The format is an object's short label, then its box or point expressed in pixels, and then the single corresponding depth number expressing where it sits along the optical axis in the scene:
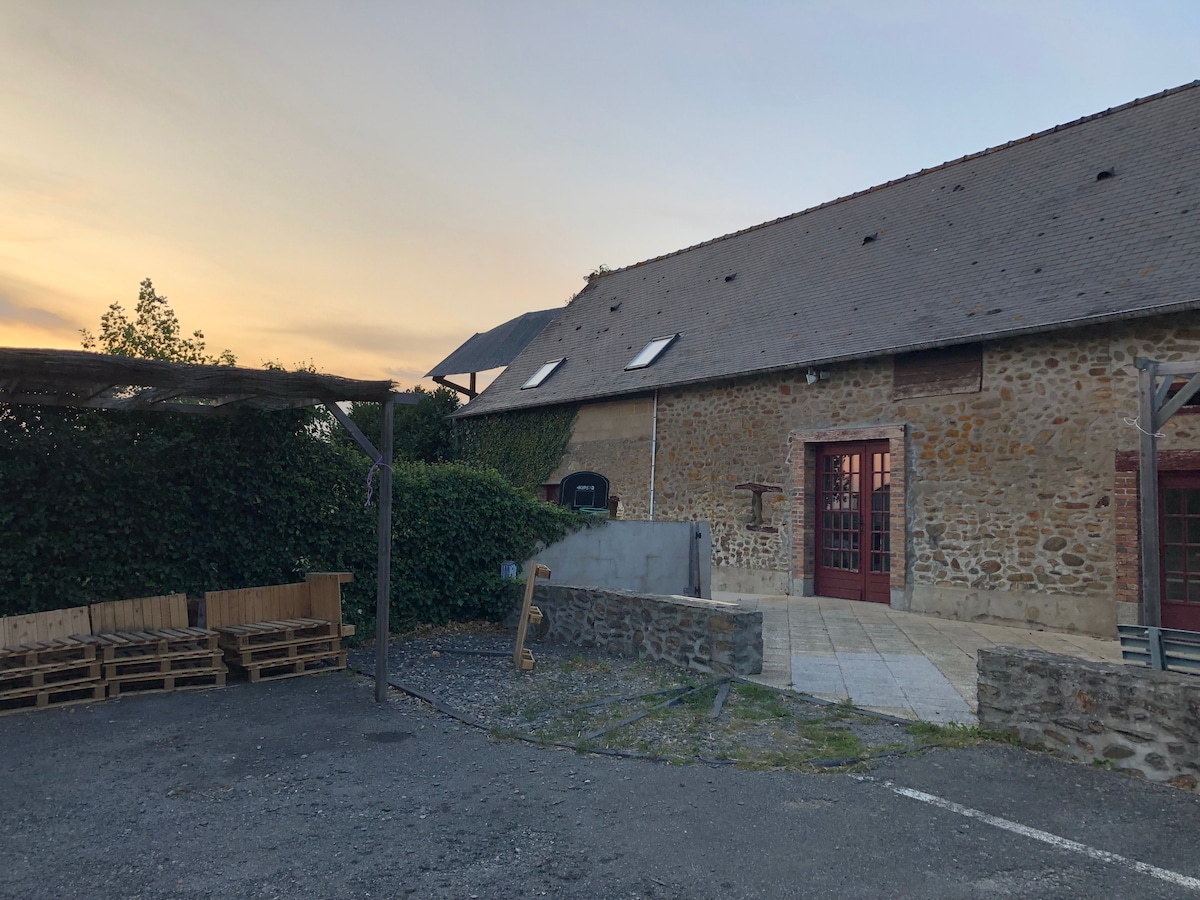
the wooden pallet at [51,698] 5.84
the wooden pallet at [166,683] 6.27
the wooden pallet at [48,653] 5.84
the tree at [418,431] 21.31
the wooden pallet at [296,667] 6.80
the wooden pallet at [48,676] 5.77
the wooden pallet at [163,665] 6.25
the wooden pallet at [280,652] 6.80
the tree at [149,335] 26.11
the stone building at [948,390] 9.45
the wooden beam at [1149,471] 5.67
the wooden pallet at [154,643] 6.23
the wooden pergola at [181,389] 5.31
